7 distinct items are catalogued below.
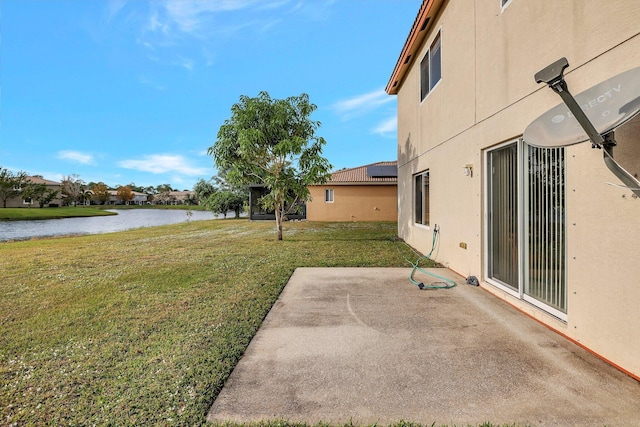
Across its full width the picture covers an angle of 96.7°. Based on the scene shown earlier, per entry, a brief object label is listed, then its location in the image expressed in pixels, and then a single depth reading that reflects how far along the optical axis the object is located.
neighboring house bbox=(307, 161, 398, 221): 19.36
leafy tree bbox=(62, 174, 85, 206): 60.41
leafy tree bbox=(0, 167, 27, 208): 40.56
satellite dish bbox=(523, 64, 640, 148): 1.77
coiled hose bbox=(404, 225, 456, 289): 4.49
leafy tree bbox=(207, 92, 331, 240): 9.44
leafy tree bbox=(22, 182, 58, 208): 44.62
